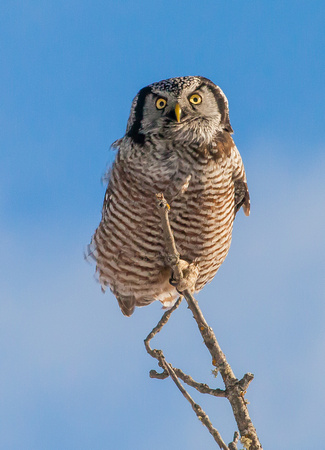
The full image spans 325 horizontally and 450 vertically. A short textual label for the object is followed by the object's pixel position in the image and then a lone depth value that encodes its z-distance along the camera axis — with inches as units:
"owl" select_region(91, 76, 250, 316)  446.3
